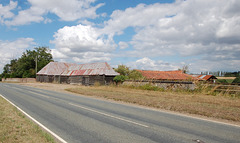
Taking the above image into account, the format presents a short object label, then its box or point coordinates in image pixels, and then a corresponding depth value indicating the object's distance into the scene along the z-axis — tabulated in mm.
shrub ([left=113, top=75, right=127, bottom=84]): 29361
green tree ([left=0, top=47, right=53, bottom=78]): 68850
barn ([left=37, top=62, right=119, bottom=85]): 36594
